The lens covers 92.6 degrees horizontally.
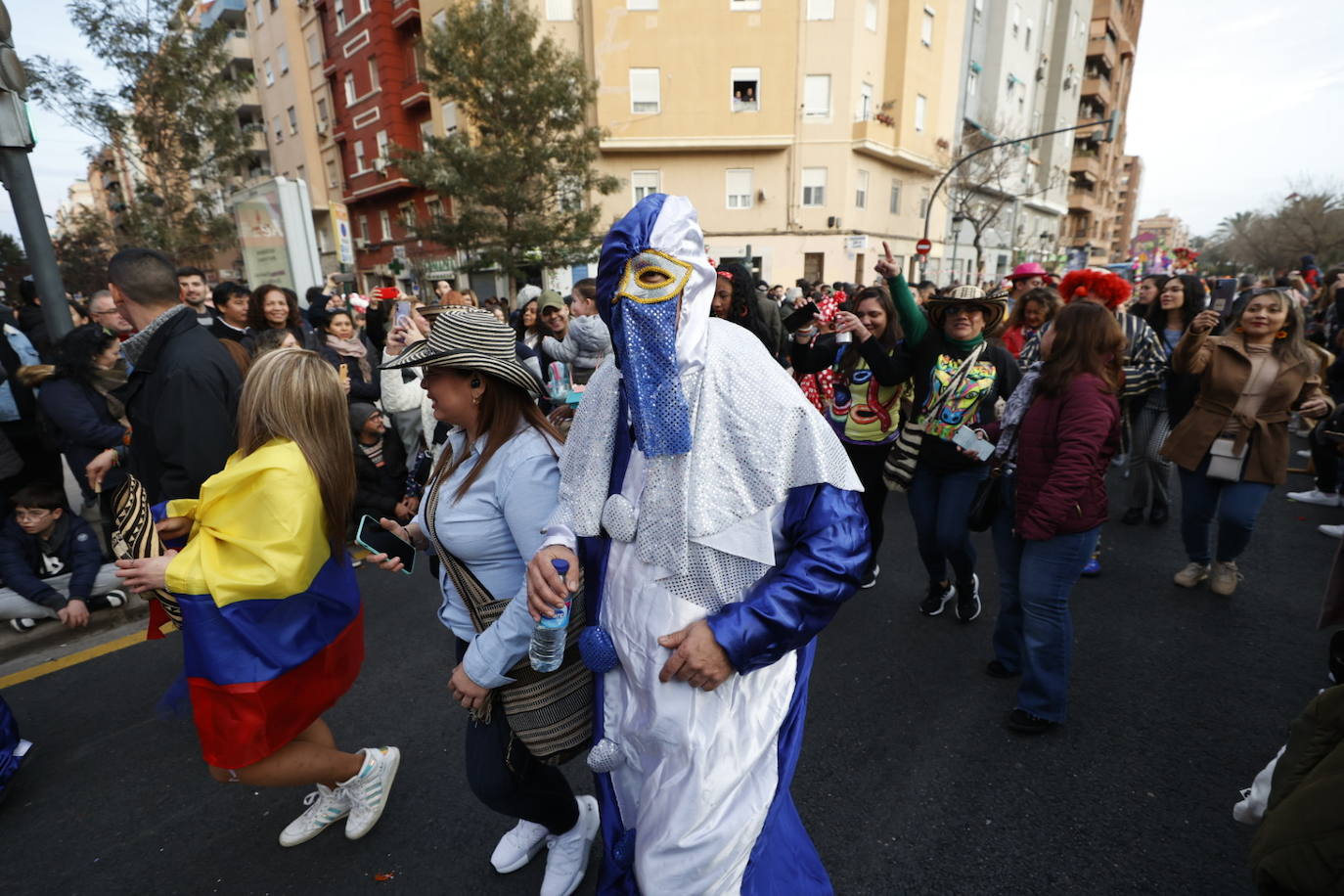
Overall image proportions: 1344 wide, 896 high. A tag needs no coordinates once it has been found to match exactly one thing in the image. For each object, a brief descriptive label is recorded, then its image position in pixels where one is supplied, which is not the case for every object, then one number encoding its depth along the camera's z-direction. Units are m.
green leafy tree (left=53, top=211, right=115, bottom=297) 20.33
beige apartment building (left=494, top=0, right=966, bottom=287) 22.12
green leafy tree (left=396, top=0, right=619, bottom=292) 16.00
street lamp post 14.55
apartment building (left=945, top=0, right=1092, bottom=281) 29.39
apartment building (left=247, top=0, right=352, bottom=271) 29.94
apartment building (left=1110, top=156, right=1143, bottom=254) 75.62
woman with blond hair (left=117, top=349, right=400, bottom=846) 1.93
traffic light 4.31
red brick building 25.23
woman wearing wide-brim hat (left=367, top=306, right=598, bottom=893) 1.67
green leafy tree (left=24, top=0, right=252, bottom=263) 11.27
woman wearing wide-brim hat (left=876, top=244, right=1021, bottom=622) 3.37
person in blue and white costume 1.32
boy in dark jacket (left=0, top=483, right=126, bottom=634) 3.76
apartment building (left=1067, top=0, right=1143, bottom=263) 41.72
